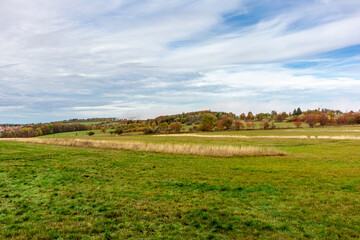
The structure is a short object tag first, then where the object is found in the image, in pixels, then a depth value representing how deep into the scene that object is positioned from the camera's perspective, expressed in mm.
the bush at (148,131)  100312
